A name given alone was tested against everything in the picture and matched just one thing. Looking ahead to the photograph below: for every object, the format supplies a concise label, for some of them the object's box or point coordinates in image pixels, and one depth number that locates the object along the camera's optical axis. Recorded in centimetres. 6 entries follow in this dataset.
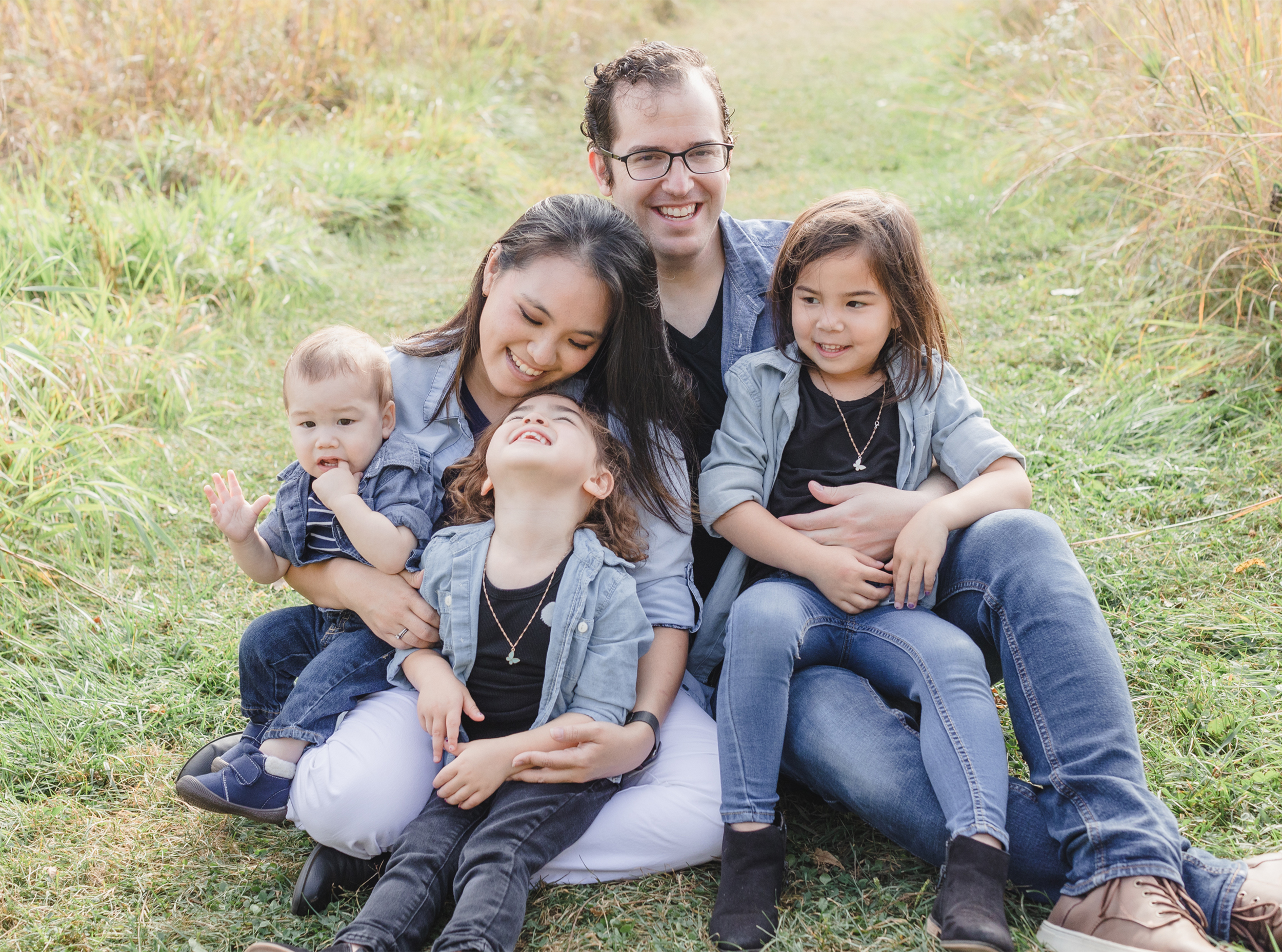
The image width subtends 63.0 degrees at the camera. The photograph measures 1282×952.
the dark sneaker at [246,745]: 224
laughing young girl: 205
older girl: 197
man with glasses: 179
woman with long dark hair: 213
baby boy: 223
